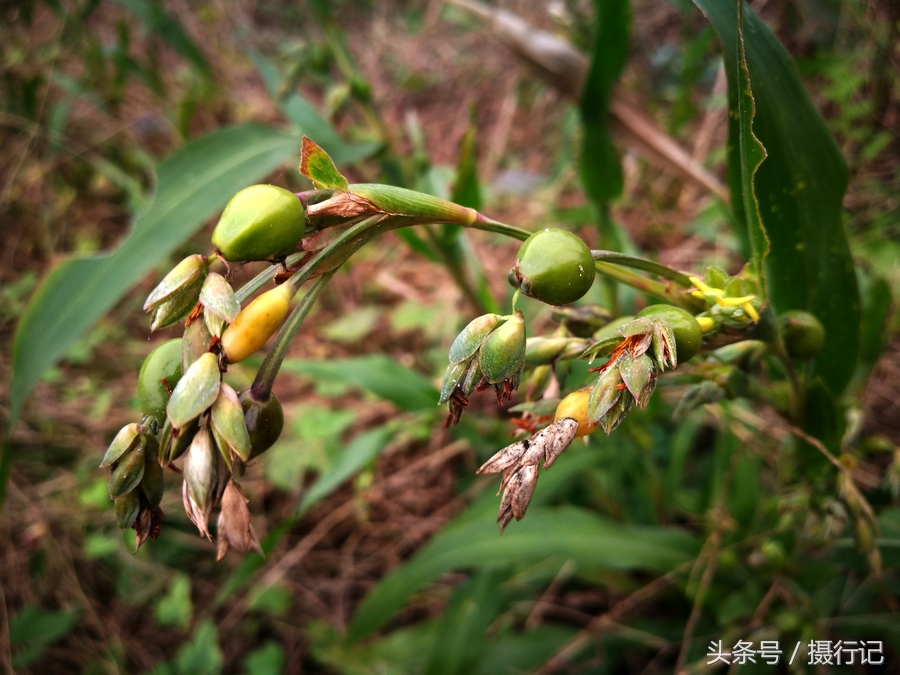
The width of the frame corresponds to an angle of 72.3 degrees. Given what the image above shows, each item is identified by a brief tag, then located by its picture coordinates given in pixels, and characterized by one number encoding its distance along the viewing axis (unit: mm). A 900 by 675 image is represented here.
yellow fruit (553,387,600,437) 66
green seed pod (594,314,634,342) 72
